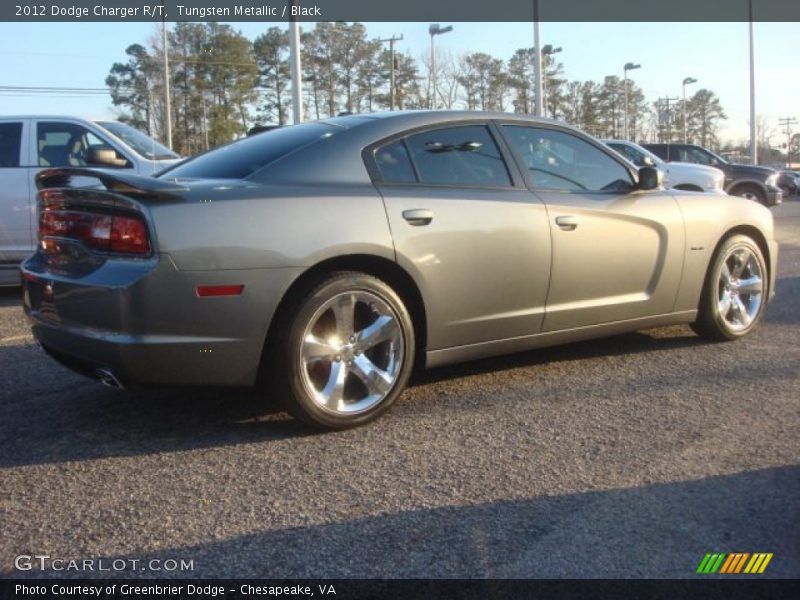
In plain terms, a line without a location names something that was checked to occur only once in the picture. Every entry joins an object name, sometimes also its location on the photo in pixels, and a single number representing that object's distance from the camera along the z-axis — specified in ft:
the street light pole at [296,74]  48.89
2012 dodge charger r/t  10.84
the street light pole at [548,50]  111.65
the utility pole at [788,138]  251.19
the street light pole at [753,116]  122.59
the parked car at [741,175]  59.36
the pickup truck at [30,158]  25.36
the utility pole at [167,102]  110.83
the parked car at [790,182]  109.81
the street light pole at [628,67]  155.74
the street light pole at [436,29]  99.32
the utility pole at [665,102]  203.51
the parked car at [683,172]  47.41
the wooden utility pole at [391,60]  117.50
